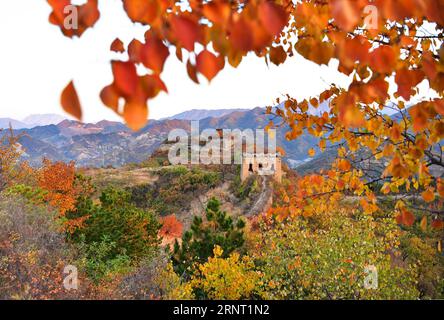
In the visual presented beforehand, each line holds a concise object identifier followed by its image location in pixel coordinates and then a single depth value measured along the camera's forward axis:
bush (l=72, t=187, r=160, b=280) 10.14
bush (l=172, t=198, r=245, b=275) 10.55
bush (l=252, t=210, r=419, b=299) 7.77
